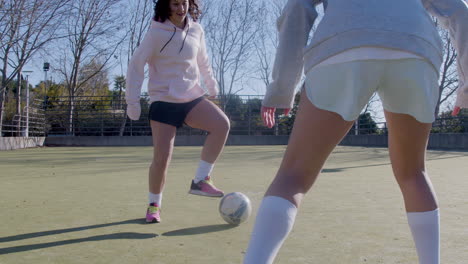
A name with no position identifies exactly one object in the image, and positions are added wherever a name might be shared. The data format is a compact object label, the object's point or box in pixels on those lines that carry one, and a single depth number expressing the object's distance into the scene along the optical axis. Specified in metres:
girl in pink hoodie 3.01
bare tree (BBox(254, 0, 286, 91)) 27.15
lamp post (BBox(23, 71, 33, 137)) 18.40
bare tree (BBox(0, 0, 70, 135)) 12.42
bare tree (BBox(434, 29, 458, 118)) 19.55
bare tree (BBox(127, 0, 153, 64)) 23.70
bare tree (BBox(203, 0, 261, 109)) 24.69
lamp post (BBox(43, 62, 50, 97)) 25.63
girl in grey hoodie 1.40
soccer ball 2.91
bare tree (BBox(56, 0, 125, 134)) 19.26
